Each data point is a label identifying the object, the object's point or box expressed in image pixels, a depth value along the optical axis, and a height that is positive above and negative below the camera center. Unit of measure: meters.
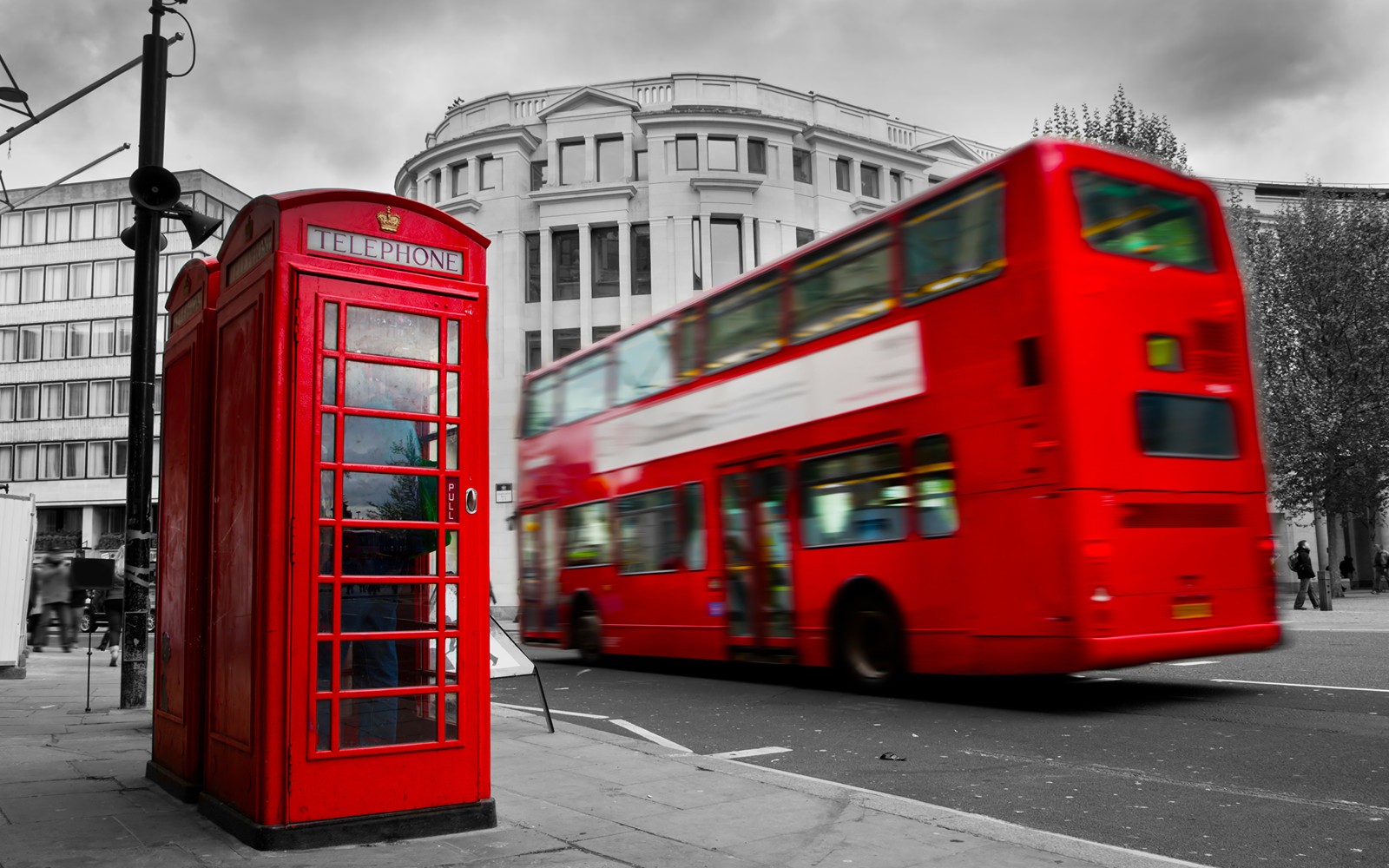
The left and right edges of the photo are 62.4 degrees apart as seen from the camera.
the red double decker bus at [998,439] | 8.80 +1.00
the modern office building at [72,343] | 51.75 +11.04
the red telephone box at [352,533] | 4.77 +0.17
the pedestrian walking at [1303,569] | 24.28 -0.49
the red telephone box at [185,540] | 5.80 +0.20
